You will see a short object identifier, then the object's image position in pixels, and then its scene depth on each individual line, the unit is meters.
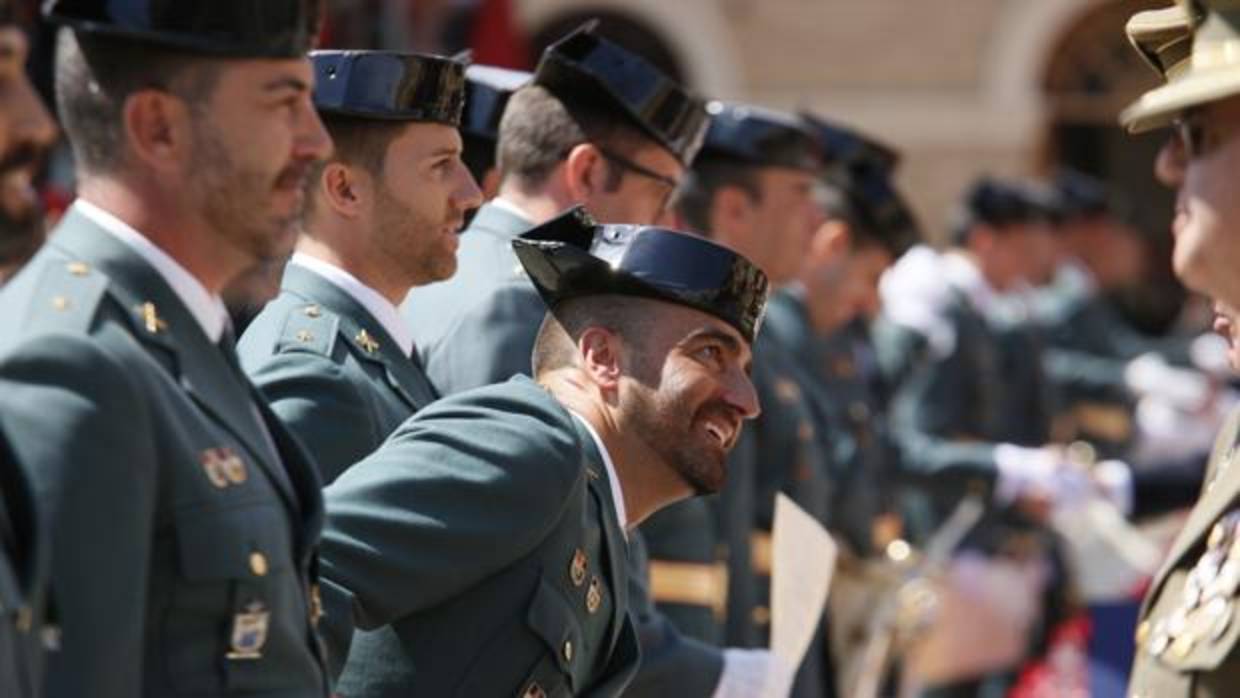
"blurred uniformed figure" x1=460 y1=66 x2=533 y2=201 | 11.51
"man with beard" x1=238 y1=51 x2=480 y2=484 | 9.09
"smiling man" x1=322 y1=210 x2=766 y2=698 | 7.73
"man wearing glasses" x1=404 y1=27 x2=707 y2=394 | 10.68
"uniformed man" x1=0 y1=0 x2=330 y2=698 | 6.28
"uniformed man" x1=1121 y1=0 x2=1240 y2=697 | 7.04
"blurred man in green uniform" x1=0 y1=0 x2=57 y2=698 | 5.96
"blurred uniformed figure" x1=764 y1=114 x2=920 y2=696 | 15.64
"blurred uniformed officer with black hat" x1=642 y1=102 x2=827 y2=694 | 13.35
